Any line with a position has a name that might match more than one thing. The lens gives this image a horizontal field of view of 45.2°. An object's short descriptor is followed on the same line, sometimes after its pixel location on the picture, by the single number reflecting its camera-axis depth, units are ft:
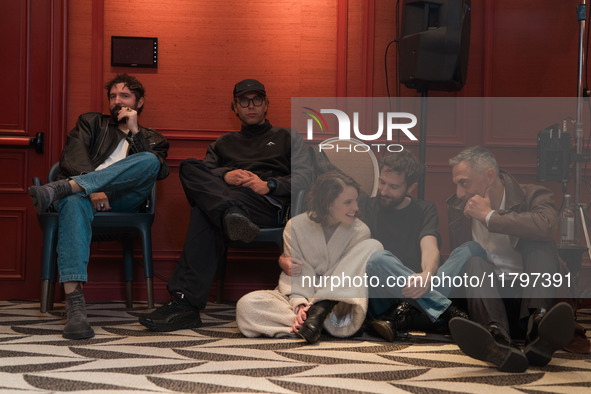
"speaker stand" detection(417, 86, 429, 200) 10.50
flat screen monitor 12.14
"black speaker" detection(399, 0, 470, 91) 10.71
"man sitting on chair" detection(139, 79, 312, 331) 9.04
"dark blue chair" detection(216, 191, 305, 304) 10.06
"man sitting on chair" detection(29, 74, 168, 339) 8.52
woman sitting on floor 8.39
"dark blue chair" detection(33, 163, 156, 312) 10.50
